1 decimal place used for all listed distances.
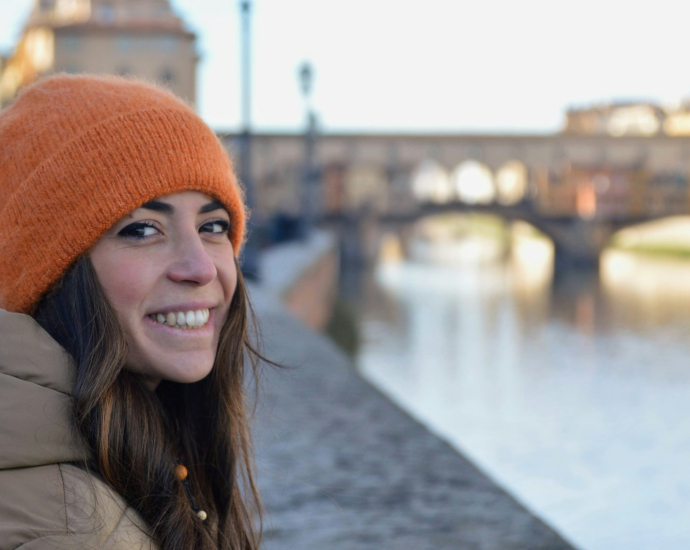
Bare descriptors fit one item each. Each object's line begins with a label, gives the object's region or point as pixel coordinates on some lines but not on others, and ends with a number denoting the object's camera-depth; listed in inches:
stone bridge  1670.8
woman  45.1
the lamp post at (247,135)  453.4
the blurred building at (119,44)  1588.3
